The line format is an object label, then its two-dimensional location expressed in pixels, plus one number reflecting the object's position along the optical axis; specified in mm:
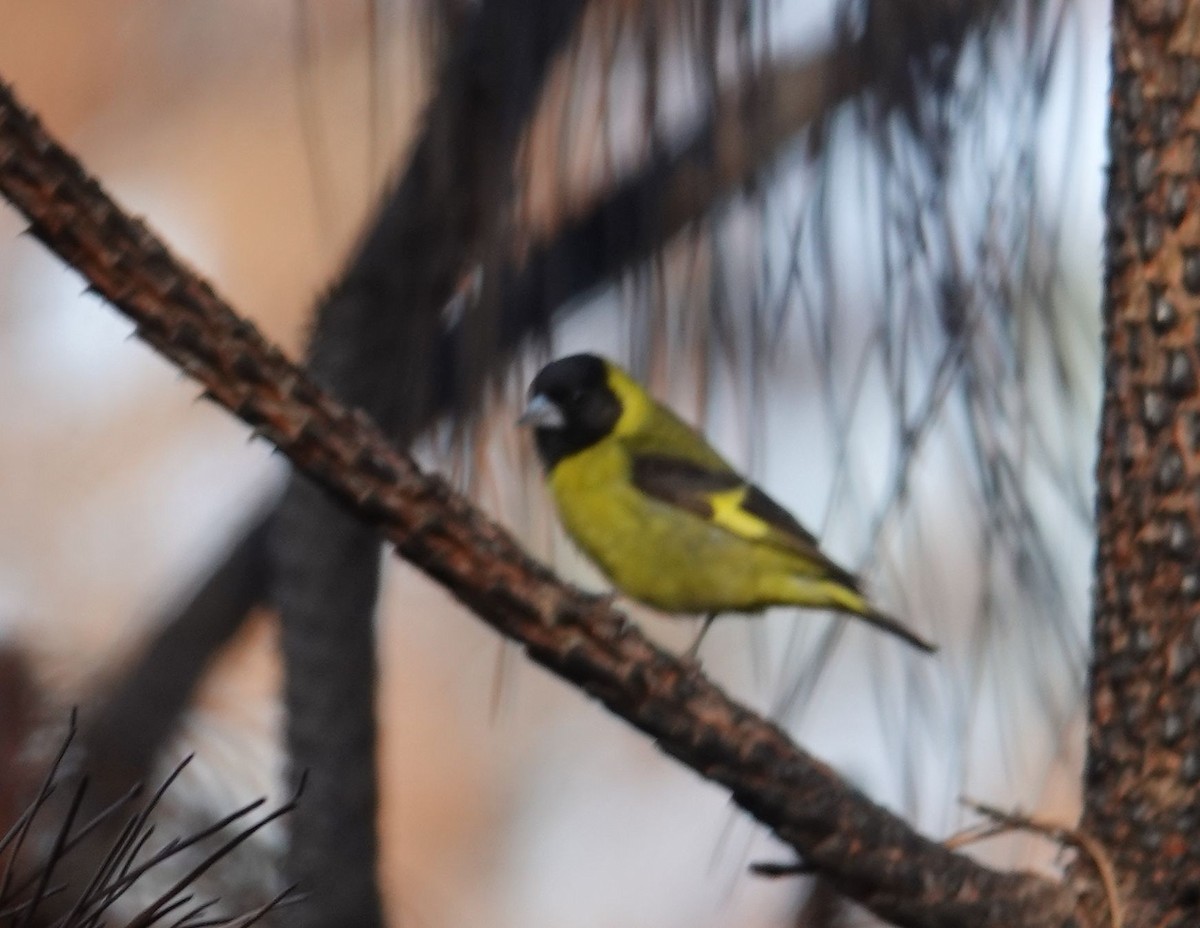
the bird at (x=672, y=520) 5127
